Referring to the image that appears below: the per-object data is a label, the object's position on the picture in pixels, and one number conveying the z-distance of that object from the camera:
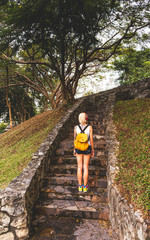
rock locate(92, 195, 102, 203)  4.00
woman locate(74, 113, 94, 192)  4.01
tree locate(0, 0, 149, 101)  6.20
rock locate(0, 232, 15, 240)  3.35
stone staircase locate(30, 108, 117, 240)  3.31
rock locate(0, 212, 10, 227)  3.37
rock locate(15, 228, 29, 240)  3.32
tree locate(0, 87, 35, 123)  21.40
